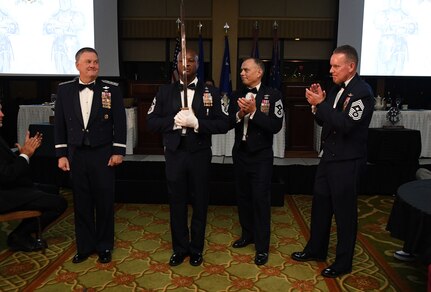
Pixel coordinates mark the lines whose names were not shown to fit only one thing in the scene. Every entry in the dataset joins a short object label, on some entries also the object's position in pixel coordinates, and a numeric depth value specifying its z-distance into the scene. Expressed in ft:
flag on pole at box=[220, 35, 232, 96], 22.66
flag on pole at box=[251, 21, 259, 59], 22.15
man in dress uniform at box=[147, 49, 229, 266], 8.61
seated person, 8.68
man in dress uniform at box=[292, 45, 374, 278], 7.88
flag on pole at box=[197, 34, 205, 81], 21.07
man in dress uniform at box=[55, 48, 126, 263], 8.87
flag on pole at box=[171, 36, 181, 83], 21.86
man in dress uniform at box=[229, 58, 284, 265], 9.09
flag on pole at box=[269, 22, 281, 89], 22.18
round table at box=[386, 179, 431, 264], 6.81
